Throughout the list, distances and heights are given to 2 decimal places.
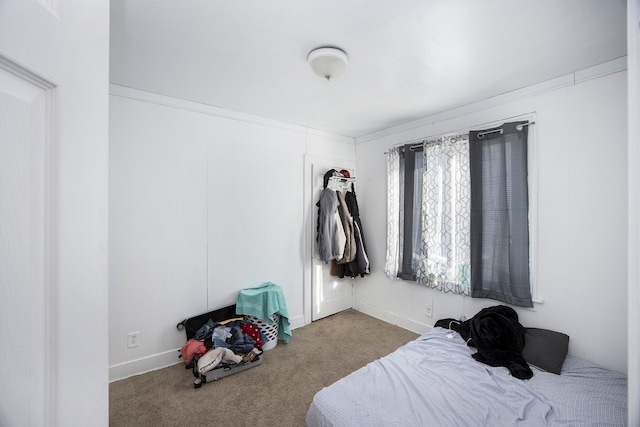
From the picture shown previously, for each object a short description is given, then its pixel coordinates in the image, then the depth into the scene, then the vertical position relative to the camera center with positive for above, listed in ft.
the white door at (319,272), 11.21 -2.45
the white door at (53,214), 1.20 +0.01
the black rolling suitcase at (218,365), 7.13 -4.11
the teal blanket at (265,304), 8.72 -2.93
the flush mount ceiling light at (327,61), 5.66 +3.31
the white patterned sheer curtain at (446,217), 8.77 -0.12
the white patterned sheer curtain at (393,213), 10.74 +0.03
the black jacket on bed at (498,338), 6.28 -3.20
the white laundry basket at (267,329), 8.80 -3.76
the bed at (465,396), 4.63 -3.51
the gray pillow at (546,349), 6.21 -3.25
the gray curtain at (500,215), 7.50 -0.05
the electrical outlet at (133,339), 7.48 -3.46
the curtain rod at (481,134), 7.46 +2.47
